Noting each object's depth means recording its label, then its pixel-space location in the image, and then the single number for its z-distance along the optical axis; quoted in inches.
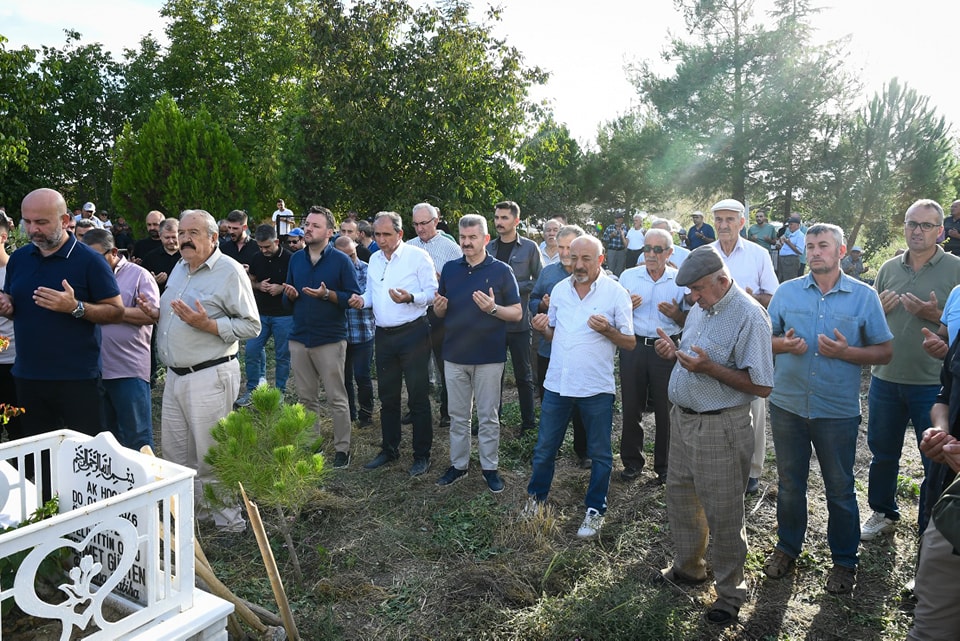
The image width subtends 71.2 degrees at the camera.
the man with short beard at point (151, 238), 330.6
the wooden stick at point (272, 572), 121.5
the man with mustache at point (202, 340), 177.2
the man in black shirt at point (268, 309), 298.7
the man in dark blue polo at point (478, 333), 208.2
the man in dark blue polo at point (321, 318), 229.0
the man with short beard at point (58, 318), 166.1
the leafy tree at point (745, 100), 978.1
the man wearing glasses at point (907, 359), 169.6
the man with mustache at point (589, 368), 177.9
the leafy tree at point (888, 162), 895.1
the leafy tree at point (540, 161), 575.3
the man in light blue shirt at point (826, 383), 151.1
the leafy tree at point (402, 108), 507.2
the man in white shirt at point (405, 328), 225.6
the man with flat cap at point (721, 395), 137.6
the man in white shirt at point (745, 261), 206.7
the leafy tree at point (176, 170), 831.7
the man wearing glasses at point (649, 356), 214.4
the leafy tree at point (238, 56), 1278.3
